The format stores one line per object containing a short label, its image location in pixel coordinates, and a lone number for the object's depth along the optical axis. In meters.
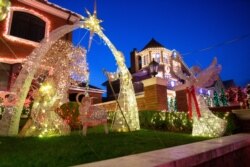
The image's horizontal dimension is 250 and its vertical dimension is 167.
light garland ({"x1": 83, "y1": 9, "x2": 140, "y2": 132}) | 5.98
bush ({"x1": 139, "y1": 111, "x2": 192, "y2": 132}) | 6.68
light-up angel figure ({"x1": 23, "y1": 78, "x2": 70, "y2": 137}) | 4.82
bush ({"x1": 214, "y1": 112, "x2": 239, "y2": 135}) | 5.66
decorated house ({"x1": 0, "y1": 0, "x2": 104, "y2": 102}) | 10.71
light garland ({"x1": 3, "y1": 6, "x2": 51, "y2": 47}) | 11.09
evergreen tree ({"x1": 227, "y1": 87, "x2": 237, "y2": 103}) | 9.49
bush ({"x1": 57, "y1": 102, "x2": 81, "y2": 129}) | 7.31
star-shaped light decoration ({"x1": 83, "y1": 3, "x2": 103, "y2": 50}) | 5.90
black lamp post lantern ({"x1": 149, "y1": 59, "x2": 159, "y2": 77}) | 8.44
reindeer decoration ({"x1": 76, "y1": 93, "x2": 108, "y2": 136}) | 4.92
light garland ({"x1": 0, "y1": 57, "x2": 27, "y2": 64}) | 10.55
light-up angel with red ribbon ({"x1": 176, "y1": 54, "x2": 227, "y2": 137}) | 5.32
